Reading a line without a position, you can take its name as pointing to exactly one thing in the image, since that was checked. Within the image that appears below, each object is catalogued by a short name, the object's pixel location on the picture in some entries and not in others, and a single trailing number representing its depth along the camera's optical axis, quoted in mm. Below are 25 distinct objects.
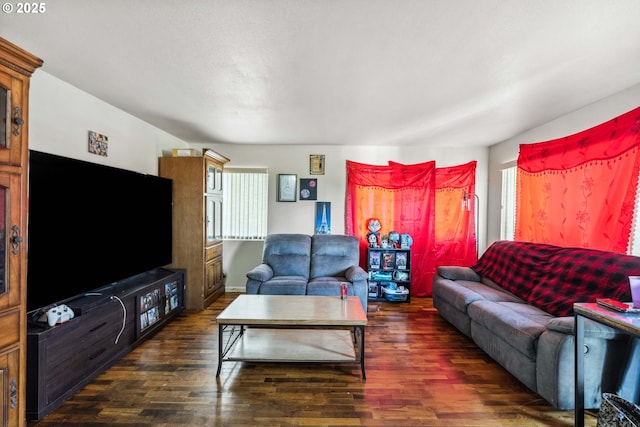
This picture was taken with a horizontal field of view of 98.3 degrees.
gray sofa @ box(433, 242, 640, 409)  1714
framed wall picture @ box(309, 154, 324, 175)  4266
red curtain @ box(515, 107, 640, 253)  2154
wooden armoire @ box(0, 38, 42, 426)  1224
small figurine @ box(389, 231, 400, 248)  4023
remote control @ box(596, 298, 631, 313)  1460
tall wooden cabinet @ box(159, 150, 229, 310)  3422
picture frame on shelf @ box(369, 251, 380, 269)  4051
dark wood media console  1626
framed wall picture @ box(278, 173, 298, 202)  4254
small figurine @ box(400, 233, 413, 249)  4004
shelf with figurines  3930
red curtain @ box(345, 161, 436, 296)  4164
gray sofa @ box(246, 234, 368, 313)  3246
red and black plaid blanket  1974
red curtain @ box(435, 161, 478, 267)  4145
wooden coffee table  2088
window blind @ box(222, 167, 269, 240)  4273
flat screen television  1753
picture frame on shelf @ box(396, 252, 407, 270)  4004
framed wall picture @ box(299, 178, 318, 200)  4258
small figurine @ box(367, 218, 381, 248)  4055
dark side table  1443
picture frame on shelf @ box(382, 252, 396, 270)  4027
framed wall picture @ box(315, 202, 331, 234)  4254
